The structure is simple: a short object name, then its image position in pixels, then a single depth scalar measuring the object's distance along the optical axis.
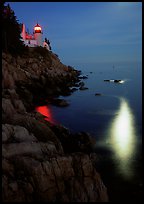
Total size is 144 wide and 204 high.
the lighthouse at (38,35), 84.12
